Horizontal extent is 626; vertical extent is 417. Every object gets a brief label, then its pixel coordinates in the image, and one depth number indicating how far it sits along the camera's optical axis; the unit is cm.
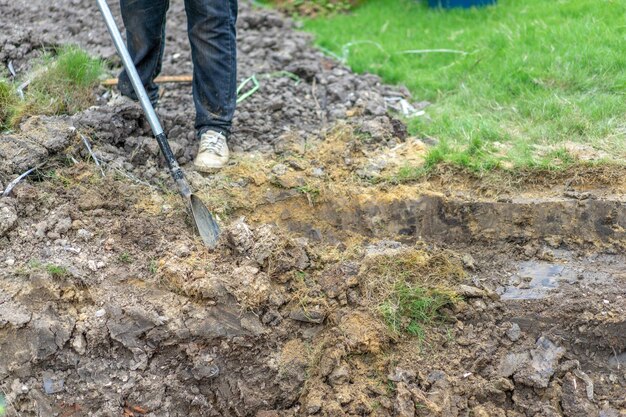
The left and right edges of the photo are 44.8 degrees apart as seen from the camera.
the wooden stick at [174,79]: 503
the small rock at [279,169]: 398
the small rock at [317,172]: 399
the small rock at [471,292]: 338
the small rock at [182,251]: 339
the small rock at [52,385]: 305
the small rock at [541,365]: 313
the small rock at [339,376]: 322
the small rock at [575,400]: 309
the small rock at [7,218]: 336
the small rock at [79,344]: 309
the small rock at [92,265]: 328
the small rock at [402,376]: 319
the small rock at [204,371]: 318
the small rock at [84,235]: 343
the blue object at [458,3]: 610
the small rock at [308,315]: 331
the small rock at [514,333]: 327
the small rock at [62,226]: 343
